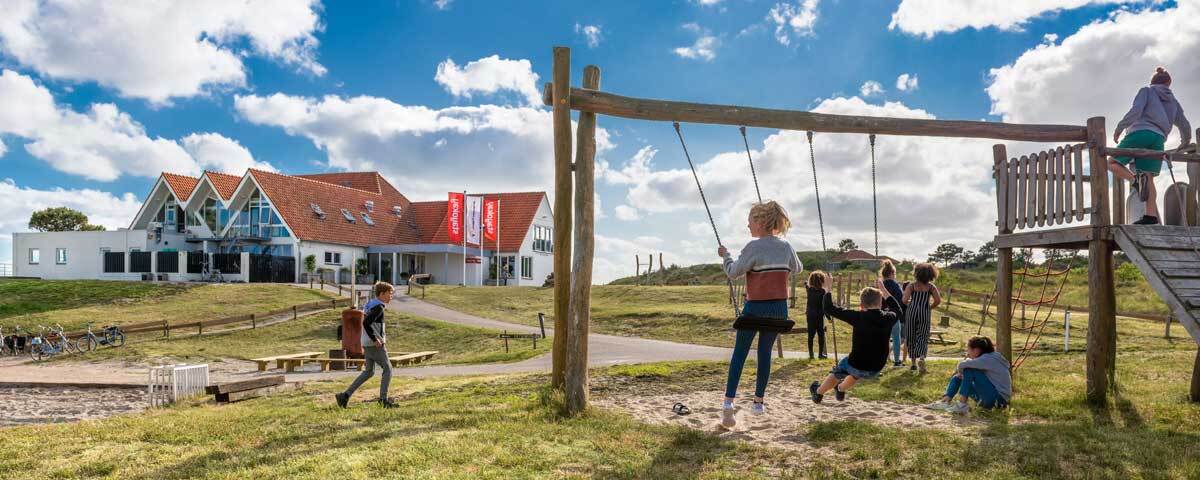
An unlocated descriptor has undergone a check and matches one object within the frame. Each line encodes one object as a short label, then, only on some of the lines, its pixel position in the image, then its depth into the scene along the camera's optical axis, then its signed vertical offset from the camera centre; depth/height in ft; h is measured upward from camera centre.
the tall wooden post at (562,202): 28.53 +2.34
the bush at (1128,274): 118.42 -1.76
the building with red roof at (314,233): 148.66 +6.72
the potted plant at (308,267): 144.66 -0.18
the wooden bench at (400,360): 62.20 -7.97
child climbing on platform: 30.66 +5.28
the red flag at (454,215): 152.05 +9.90
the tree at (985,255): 175.58 +1.89
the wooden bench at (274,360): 62.49 -7.74
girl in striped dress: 36.96 -2.00
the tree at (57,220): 245.86 +14.89
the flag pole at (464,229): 152.05 +7.25
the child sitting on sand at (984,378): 27.17 -4.05
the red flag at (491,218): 159.63 +9.75
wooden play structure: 27.91 +2.21
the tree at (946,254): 187.62 +2.29
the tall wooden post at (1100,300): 28.63 -1.40
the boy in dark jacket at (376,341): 30.91 -3.05
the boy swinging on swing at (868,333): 25.12 -2.24
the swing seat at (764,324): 22.70 -1.75
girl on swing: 22.88 -0.29
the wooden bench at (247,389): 38.06 -6.21
